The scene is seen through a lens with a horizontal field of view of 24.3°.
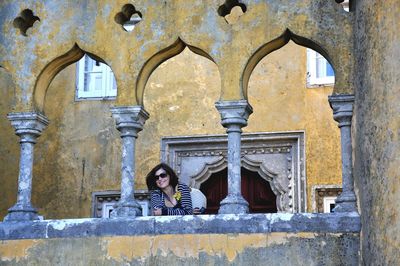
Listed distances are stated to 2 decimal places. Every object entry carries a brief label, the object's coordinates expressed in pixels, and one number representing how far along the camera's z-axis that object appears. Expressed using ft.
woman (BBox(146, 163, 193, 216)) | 24.04
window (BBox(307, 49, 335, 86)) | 34.58
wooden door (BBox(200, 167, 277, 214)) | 35.53
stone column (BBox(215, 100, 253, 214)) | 22.50
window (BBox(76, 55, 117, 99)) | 36.47
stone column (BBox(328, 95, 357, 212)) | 22.04
